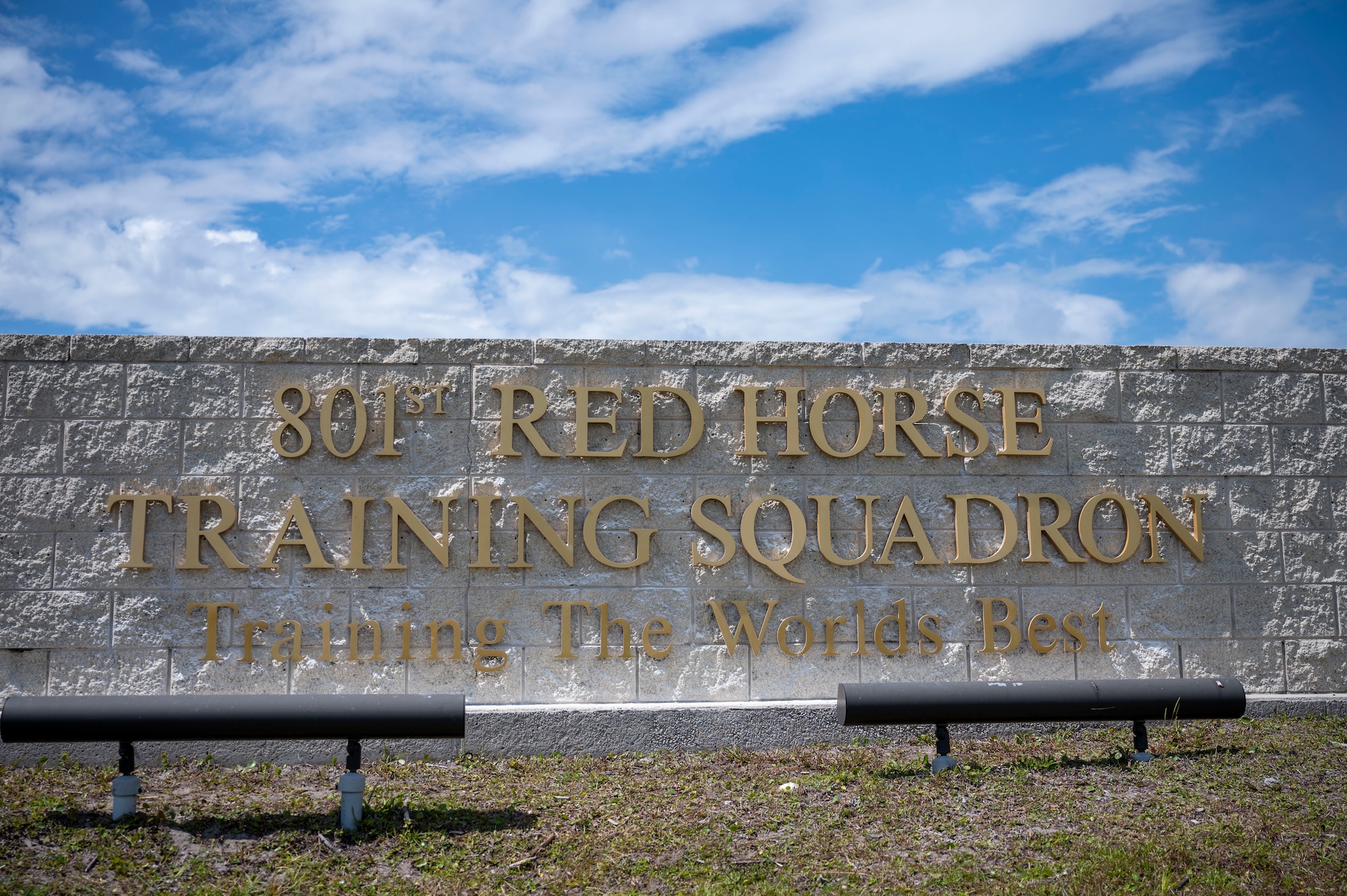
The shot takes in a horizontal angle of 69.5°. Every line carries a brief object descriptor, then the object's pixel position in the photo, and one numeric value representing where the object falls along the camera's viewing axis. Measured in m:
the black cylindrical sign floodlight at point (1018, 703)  5.53
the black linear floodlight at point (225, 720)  4.83
